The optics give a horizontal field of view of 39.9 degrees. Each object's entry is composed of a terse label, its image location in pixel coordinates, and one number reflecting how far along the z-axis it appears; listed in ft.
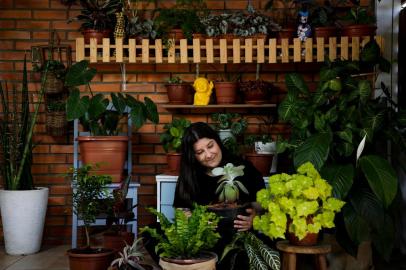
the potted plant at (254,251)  7.02
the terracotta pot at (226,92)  13.10
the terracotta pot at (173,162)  12.32
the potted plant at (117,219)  9.07
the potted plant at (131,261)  7.00
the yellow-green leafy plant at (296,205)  6.70
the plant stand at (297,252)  7.10
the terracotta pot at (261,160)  12.32
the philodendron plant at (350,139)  9.37
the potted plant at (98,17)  12.93
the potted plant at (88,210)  8.41
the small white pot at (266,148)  12.51
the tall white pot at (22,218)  12.48
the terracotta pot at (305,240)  7.15
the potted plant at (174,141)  12.19
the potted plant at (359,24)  12.71
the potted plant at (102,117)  11.66
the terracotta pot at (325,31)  12.85
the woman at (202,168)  9.76
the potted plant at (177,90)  13.07
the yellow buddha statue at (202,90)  13.00
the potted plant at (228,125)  12.50
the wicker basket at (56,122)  13.44
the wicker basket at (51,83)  13.32
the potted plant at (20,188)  12.51
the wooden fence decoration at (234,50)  12.74
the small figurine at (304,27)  12.92
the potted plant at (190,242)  6.10
